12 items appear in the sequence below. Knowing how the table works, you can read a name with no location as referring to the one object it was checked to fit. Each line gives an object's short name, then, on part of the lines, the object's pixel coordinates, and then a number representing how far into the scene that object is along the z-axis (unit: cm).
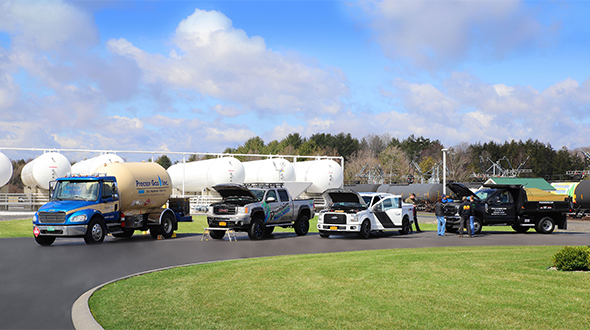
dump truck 2512
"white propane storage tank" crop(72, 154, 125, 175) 4034
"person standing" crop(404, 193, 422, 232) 2564
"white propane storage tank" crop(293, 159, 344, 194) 4569
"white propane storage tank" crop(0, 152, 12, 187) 3988
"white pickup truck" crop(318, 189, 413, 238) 2203
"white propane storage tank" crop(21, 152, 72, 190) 3966
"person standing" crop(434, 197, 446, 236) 2341
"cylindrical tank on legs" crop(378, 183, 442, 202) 4641
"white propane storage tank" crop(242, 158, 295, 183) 4422
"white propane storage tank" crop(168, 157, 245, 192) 4172
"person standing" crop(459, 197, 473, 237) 2281
